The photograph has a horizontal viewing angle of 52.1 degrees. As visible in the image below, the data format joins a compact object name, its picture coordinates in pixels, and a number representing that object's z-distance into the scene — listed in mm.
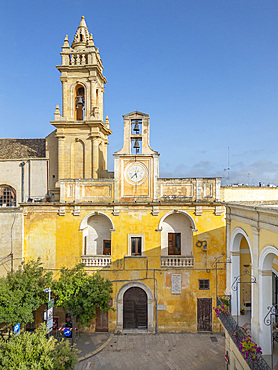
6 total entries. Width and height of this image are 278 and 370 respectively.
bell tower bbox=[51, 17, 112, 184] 23703
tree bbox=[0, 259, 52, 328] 16859
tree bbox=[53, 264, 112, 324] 18422
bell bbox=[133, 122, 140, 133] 21234
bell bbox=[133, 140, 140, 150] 21359
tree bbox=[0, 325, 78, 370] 9852
